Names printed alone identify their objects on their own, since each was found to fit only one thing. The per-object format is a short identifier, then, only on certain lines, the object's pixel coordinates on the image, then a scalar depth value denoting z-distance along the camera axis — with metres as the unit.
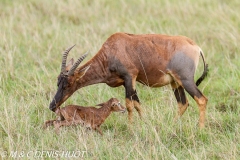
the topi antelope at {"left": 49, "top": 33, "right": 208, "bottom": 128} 16.77
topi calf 15.68
